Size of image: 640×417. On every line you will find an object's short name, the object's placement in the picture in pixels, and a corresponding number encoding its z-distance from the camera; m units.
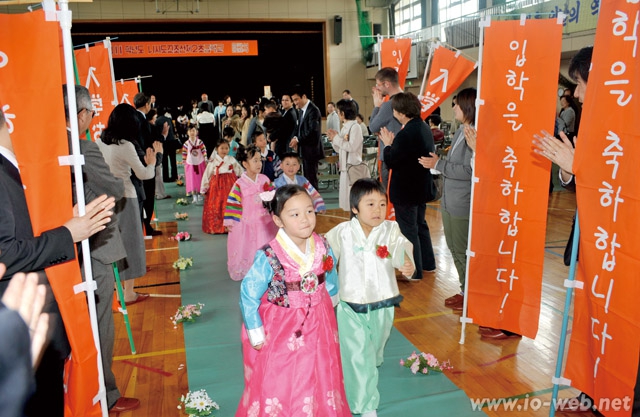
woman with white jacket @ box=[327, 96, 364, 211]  5.97
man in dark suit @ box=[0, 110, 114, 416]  1.78
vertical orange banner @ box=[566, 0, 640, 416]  2.01
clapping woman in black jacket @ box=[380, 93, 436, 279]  4.28
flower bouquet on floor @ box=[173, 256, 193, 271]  5.21
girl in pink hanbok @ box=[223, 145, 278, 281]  4.64
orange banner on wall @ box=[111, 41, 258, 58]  15.84
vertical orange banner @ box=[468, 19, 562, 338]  3.02
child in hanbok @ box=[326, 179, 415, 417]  2.63
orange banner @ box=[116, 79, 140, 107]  6.98
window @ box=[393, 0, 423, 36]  15.61
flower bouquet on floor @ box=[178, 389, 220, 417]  2.67
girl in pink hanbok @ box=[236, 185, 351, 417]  2.20
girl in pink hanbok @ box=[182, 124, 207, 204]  8.44
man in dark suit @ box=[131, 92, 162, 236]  6.16
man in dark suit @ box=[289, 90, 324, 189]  7.29
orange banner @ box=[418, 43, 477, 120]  4.68
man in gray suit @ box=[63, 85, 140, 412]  2.58
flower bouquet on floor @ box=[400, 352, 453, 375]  3.10
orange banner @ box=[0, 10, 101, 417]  1.99
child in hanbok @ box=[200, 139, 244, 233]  6.63
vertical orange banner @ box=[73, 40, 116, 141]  4.65
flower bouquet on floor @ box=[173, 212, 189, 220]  7.59
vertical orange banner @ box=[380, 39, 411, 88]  6.05
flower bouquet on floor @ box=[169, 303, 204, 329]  3.93
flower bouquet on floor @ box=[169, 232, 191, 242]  6.38
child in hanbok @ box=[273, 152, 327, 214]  4.31
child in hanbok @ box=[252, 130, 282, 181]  5.54
